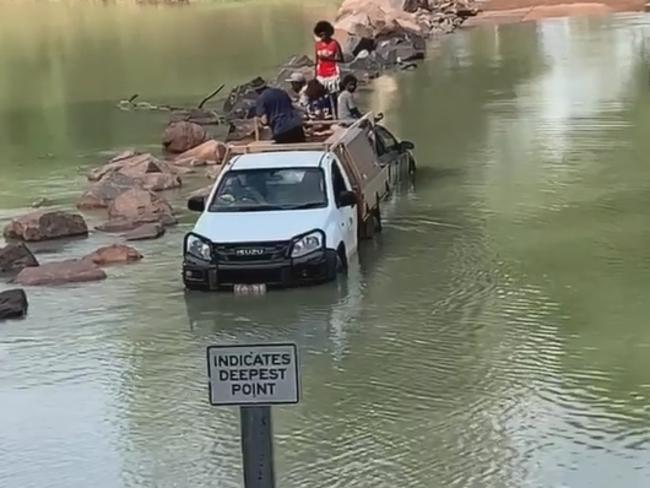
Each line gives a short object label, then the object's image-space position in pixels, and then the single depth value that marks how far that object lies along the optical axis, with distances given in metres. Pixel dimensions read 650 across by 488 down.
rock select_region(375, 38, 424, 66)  46.03
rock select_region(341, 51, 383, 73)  43.94
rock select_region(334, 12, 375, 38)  51.37
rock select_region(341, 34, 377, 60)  47.54
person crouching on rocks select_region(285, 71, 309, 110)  22.70
